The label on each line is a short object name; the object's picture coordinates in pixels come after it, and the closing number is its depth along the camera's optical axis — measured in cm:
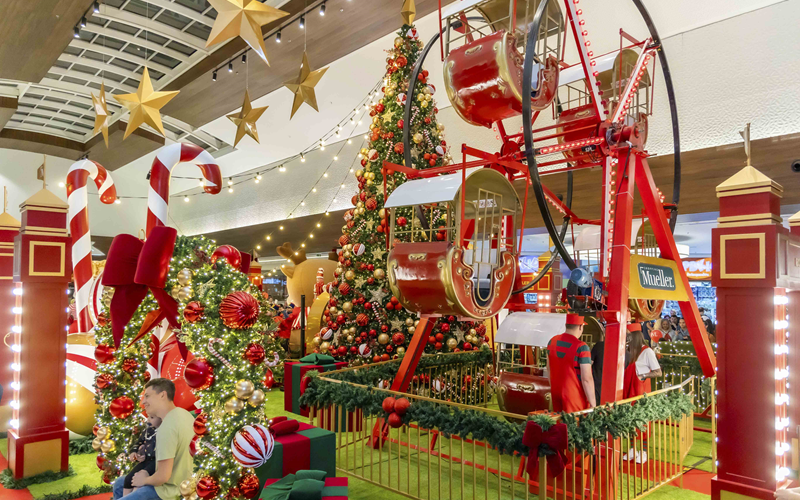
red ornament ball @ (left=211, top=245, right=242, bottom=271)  294
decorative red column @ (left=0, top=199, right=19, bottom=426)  562
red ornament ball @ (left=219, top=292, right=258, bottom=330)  270
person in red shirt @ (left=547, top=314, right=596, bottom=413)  400
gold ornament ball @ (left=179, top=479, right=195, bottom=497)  267
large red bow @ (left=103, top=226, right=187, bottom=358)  267
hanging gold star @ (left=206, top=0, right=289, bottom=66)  492
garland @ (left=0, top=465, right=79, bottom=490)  434
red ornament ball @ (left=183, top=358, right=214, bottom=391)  264
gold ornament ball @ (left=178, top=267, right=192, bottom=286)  273
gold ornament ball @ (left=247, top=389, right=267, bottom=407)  275
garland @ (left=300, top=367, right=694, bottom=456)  339
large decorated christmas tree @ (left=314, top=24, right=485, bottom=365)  671
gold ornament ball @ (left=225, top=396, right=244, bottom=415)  269
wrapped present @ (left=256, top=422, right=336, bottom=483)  363
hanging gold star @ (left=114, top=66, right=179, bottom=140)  702
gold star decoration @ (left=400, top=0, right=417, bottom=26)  666
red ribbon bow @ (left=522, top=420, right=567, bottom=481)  315
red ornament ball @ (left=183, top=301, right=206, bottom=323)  265
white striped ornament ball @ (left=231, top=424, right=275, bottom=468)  261
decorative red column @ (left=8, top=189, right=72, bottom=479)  448
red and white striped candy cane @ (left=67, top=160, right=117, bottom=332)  548
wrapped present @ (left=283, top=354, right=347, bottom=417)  627
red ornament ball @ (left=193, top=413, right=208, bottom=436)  266
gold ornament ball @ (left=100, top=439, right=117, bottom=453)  319
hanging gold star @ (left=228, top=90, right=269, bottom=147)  814
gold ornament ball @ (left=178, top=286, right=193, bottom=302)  273
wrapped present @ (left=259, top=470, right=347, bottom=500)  296
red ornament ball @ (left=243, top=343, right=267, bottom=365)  276
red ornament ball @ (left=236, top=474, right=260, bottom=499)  273
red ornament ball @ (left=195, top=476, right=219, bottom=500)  260
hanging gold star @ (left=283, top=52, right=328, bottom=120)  704
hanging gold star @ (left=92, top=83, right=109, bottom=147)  859
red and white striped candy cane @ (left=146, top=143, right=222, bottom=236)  323
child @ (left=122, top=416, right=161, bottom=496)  276
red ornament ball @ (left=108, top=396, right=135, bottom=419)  307
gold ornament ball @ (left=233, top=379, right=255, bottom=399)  269
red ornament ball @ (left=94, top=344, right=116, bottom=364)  320
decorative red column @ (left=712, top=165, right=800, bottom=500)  343
